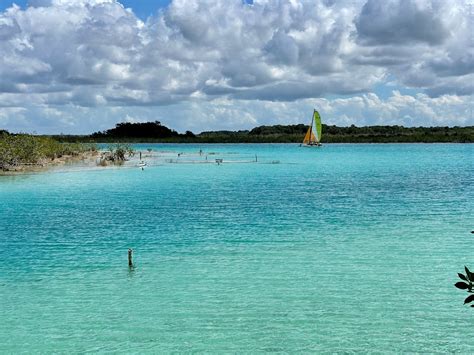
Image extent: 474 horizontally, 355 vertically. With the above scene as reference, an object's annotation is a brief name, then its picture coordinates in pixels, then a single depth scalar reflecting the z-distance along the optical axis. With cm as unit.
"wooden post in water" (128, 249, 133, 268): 2203
